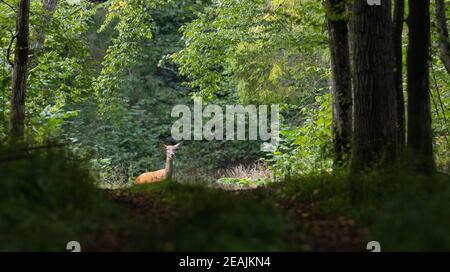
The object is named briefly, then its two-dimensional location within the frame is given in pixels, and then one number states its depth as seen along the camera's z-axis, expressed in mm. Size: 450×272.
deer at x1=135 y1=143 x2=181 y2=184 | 23422
